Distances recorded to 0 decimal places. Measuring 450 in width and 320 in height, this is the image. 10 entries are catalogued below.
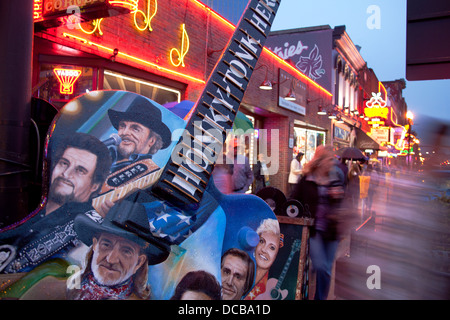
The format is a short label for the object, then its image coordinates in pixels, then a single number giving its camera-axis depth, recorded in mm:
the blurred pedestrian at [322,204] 2994
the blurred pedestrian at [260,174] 9297
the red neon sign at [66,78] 4336
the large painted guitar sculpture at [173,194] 1508
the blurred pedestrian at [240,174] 5150
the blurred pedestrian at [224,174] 4733
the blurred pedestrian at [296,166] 9047
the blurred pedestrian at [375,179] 9016
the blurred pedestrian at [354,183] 6952
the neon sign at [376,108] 21938
